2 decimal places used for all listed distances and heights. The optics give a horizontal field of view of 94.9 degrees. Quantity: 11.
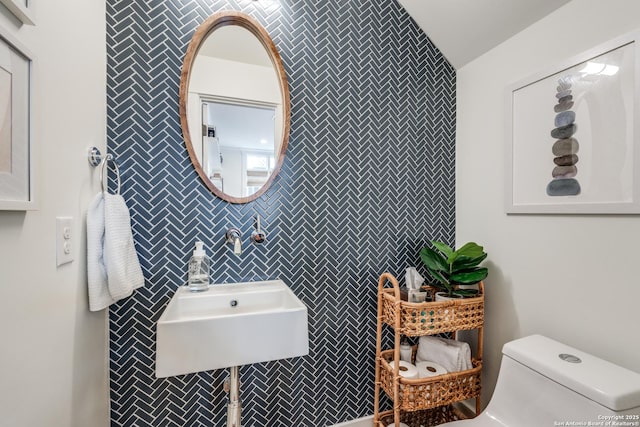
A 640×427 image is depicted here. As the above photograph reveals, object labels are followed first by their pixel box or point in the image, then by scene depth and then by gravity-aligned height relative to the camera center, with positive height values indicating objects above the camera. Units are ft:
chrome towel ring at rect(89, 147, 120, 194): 3.57 +0.66
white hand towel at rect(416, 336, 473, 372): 4.59 -2.20
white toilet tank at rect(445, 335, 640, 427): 2.75 -1.79
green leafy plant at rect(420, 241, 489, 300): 4.55 -0.79
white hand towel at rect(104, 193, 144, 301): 3.43 -0.42
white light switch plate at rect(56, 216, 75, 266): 2.85 -0.26
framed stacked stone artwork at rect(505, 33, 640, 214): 3.28 +1.06
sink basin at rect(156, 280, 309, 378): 3.04 -1.35
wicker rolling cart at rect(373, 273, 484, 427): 4.29 -1.95
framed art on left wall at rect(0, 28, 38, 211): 2.00 +0.62
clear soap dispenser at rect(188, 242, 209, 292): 4.16 -0.81
